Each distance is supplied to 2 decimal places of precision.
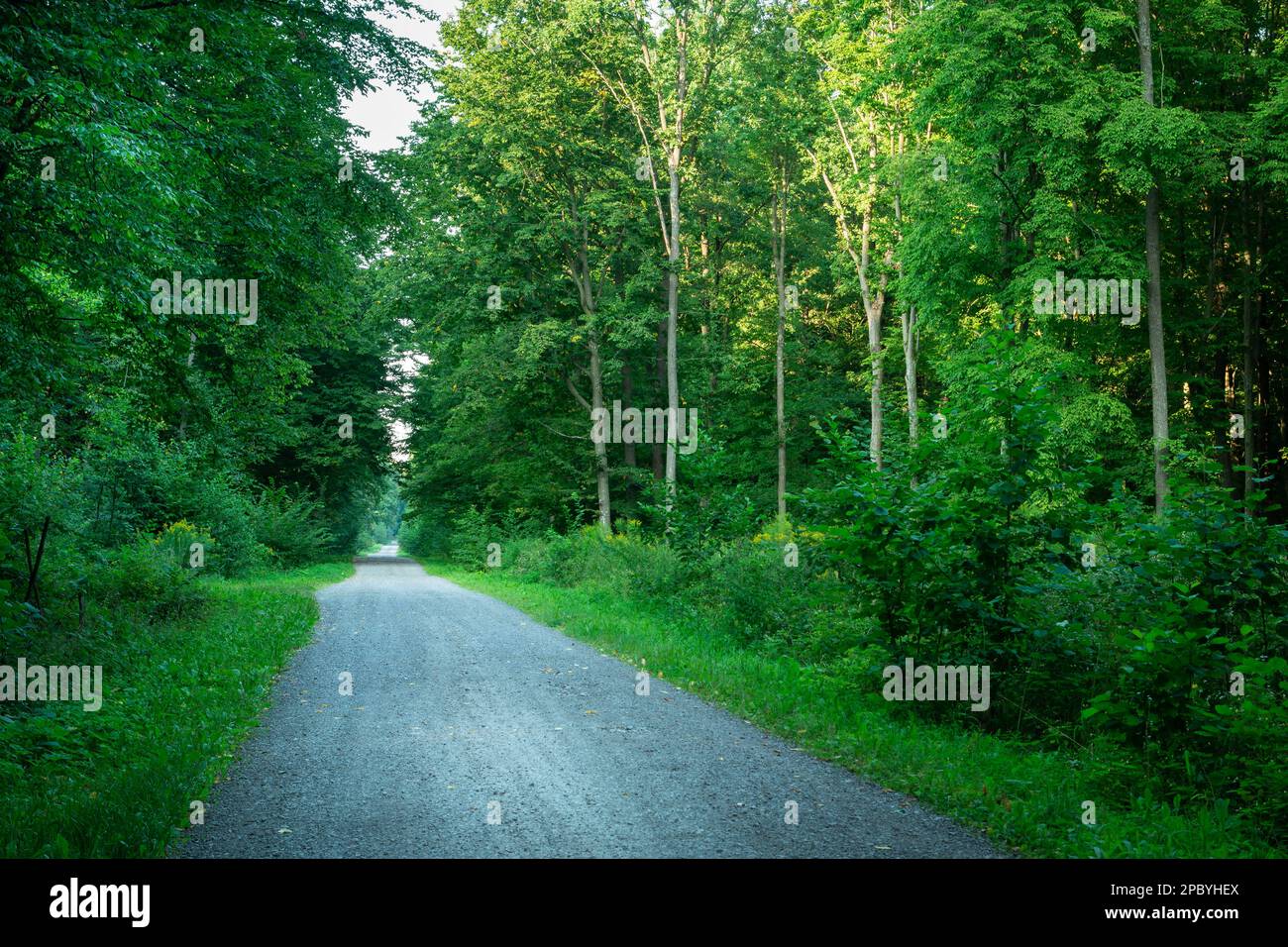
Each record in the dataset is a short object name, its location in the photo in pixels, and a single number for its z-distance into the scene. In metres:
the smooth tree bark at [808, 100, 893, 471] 28.50
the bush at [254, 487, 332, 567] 30.52
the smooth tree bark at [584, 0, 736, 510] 24.61
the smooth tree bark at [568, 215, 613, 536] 28.27
